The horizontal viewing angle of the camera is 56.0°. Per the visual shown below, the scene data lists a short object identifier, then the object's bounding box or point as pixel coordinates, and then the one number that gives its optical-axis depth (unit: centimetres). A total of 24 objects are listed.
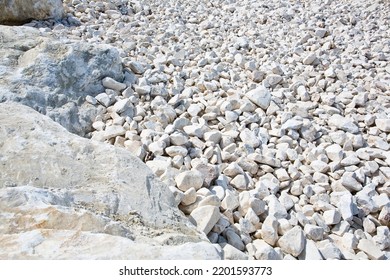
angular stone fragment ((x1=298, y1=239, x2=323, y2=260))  162
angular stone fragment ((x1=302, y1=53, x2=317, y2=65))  311
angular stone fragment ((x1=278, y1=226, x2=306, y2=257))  163
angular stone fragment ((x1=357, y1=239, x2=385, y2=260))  169
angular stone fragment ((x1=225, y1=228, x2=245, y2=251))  162
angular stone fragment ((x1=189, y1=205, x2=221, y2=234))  160
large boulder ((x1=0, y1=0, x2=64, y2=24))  341
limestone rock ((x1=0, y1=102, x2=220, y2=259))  105
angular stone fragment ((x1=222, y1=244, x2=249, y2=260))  133
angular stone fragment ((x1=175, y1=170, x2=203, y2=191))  178
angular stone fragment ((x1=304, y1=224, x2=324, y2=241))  173
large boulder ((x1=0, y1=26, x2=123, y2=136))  217
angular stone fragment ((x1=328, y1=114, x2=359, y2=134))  243
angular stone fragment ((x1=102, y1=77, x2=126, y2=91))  257
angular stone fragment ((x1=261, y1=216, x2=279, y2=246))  167
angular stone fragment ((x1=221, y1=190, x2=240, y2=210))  177
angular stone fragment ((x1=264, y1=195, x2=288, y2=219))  179
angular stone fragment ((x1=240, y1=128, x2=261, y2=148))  225
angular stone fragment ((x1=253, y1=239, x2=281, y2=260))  156
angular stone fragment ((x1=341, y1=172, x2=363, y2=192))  203
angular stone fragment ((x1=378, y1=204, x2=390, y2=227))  189
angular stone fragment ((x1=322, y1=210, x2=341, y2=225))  183
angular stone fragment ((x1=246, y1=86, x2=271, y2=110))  256
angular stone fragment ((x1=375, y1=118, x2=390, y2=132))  246
